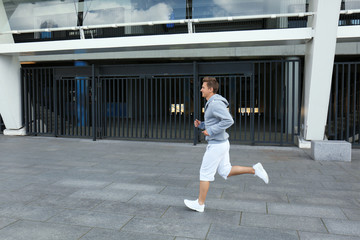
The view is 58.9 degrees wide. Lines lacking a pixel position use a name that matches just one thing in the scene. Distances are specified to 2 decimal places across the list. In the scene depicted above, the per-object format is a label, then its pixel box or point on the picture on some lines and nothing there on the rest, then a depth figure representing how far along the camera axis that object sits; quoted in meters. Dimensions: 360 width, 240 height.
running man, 3.72
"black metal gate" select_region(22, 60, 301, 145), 10.00
